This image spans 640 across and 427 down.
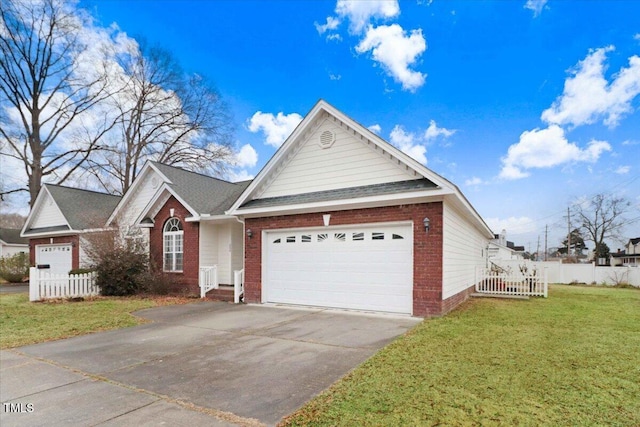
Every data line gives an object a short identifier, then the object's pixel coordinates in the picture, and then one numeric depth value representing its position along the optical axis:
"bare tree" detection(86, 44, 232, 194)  30.20
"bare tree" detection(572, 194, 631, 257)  45.41
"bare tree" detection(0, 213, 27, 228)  54.76
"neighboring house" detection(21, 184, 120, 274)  19.88
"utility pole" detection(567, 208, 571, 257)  46.98
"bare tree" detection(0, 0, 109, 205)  25.97
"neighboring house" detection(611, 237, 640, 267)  50.29
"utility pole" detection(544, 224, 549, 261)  62.92
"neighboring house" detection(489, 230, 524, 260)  30.78
